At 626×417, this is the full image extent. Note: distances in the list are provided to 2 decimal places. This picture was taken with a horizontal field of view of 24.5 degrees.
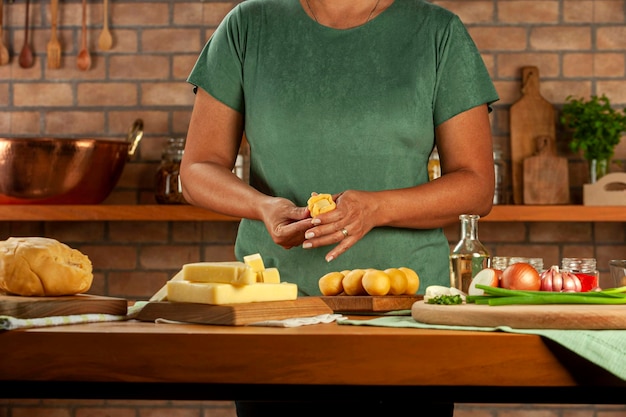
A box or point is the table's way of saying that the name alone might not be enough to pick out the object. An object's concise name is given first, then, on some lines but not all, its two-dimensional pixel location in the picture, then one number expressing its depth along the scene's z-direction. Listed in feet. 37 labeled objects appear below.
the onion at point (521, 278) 6.89
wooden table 6.12
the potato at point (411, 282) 7.50
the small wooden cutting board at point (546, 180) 12.95
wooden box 12.72
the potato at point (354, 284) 7.44
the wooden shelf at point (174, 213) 12.51
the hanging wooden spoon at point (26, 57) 13.75
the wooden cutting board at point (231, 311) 6.49
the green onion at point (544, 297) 6.57
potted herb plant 12.72
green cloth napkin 6.01
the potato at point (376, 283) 7.30
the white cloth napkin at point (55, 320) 6.30
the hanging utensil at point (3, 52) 13.70
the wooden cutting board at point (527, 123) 13.22
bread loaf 6.73
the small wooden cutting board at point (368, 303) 7.25
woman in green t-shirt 8.20
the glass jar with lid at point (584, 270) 7.07
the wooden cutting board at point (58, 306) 6.53
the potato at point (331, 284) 7.55
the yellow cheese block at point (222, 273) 6.64
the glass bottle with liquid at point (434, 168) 12.43
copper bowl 12.18
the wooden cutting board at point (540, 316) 6.30
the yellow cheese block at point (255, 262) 6.90
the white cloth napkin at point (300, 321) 6.44
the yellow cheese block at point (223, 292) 6.60
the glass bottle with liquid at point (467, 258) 7.41
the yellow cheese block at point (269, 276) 6.86
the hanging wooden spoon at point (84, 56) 13.66
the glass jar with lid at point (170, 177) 12.88
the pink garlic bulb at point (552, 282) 6.91
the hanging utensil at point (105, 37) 13.63
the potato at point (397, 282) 7.42
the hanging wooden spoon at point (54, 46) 13.67
